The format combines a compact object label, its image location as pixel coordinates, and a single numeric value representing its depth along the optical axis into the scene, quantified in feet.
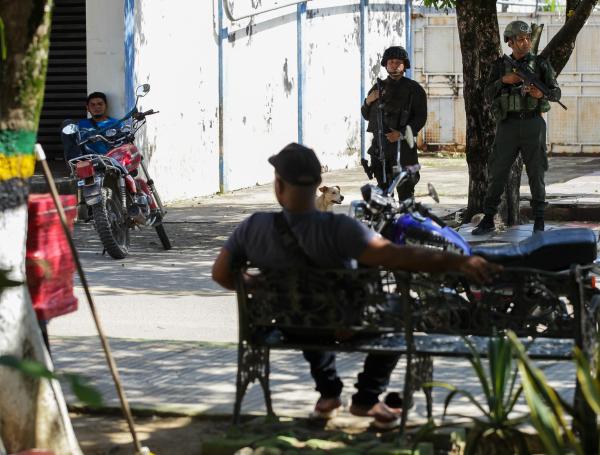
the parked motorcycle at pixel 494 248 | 19.51
